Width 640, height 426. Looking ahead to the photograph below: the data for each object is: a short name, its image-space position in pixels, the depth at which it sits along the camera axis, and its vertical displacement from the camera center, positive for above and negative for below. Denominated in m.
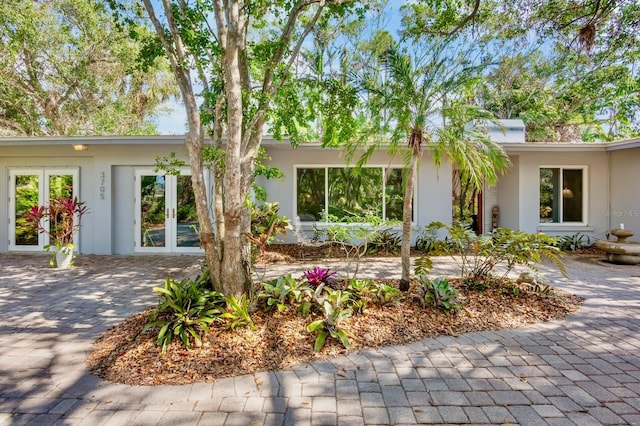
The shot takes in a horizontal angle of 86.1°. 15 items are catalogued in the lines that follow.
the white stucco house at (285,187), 8.58 +0.65
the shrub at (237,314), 3.39 -1.04
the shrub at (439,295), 3.96 -0.98
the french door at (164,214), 8.59 -0.06
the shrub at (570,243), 9.05 -0.83
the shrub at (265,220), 7.15 -0.18
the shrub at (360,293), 3.85 -0.98
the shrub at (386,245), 8.30 -0.82
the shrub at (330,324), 3.22 -1.11
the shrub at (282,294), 3.81 -0.95
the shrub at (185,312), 3.15 -1.01
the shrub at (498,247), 4.36 -0.46
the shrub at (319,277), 4.35 -0.84
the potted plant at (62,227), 6.89 -0.34
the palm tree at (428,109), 4.24 +1.31
